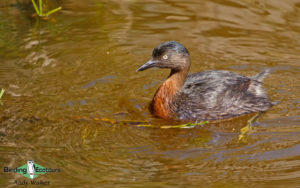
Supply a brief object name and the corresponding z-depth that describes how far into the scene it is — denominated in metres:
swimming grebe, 14.29
